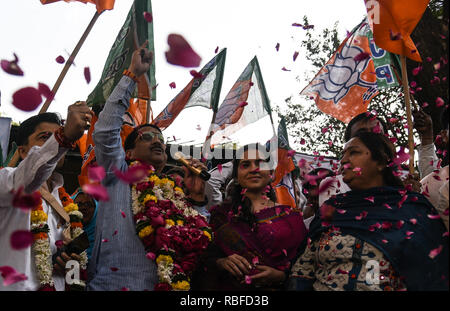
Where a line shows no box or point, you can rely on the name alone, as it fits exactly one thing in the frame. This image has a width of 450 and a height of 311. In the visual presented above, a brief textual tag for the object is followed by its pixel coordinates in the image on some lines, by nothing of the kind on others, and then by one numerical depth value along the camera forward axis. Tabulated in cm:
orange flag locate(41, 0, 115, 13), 413
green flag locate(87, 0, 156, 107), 488
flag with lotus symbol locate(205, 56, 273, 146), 713
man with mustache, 299
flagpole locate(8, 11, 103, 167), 315
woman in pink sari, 299
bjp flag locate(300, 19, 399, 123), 573
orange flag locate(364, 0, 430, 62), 387
